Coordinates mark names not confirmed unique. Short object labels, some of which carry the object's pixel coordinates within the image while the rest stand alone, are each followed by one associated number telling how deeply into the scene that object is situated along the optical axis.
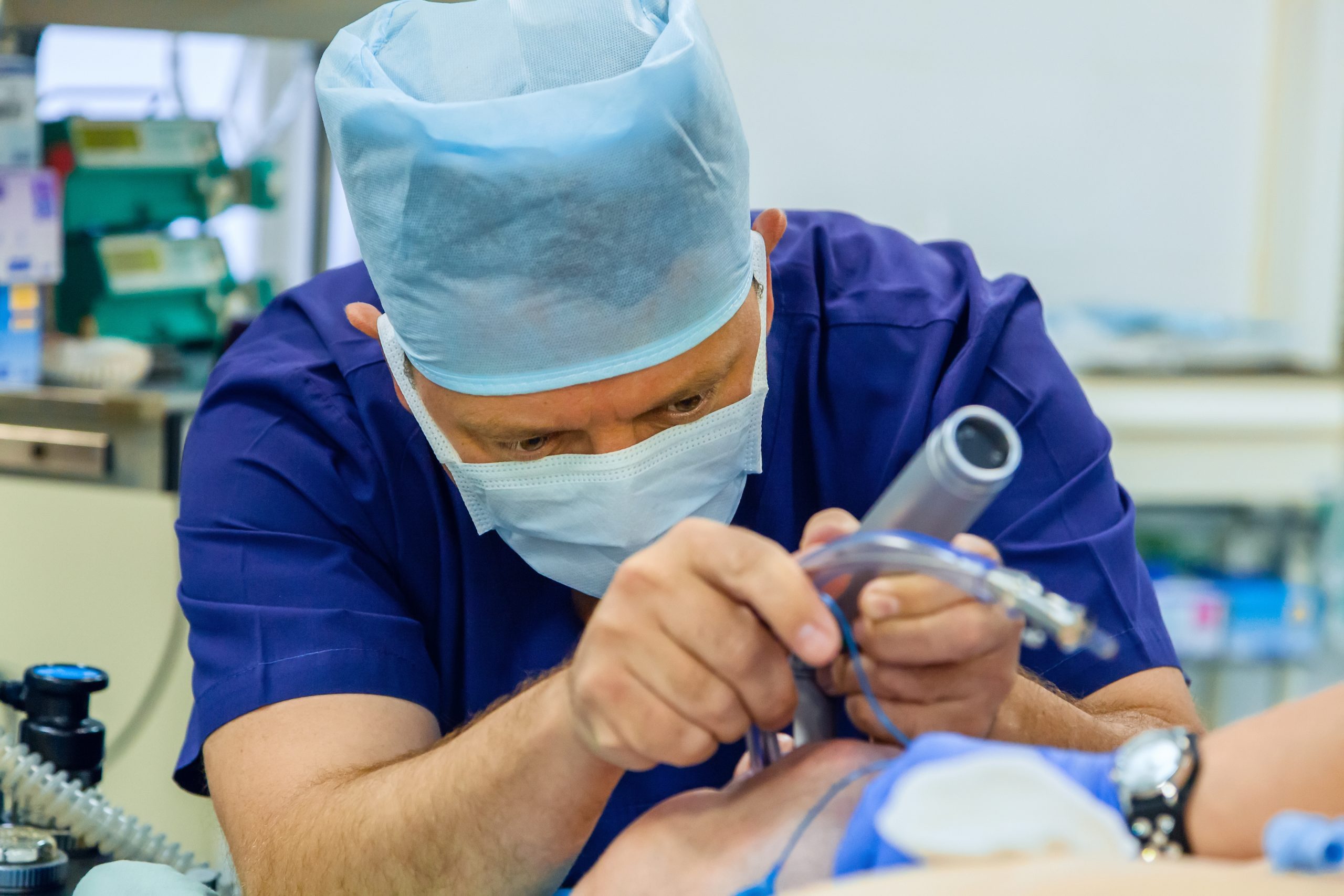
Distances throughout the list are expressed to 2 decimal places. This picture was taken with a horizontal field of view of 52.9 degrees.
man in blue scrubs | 0.87
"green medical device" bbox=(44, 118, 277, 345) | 2.41
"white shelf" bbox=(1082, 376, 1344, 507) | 2.86
